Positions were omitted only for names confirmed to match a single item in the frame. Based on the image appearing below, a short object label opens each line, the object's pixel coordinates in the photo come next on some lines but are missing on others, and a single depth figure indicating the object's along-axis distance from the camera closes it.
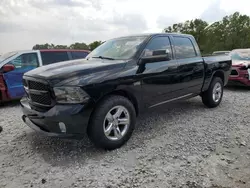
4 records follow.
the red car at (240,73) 7.44
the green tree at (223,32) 40.19
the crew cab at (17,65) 5.70
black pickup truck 2.79
